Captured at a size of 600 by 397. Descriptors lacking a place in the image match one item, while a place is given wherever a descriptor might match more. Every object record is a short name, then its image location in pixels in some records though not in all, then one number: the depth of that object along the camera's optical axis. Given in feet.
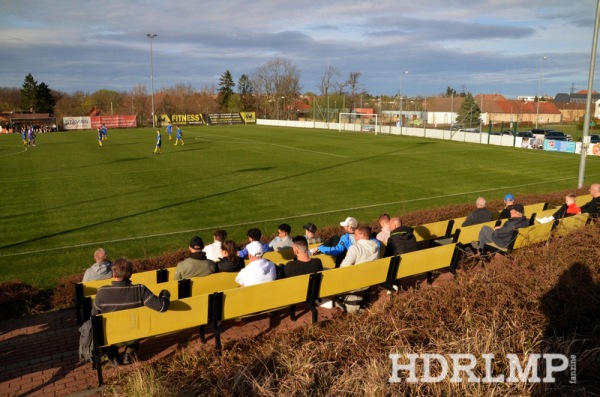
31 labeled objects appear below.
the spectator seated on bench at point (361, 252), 24.18
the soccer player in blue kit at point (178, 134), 132.78
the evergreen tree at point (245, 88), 370.63
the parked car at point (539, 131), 163.92
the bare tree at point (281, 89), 349.61
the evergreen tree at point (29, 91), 316.62
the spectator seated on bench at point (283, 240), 29.32
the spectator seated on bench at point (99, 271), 24.41
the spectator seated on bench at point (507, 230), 27.84
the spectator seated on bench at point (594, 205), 33.47
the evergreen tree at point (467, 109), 206.33
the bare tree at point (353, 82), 335.06
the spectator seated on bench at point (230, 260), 23.97
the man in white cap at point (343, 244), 26.73
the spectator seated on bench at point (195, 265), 23.25
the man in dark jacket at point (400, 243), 26.12
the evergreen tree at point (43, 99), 315.31
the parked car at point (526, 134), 149.20
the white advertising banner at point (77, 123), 224.12
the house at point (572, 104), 363.97
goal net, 197.36
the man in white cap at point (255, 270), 21.65
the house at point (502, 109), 315.78
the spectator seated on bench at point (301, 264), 22.40
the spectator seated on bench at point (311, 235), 29.07
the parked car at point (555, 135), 146.84
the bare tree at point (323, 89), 339.98
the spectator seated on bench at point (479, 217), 33.50
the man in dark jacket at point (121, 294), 18.56
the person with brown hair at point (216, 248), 27.12
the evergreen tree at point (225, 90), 369.09
